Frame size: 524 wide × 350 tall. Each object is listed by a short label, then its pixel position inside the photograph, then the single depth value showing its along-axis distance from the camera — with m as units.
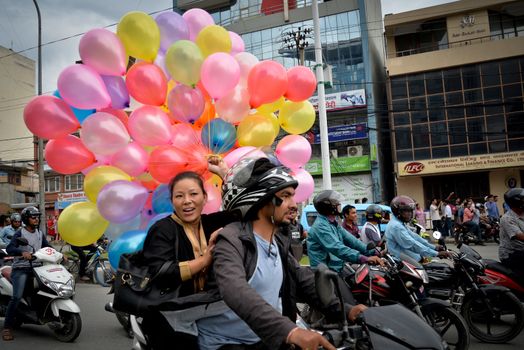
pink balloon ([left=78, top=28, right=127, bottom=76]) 4.04
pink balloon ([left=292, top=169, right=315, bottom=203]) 4.98
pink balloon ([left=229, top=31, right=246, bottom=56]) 5.21
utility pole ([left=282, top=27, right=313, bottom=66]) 19.70
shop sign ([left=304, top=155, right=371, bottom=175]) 27.80
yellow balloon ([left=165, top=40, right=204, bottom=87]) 4.15
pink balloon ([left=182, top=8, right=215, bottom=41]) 4.91
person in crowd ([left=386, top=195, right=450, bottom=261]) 4.98
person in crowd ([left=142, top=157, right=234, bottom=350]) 2.08
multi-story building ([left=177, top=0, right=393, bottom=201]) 28.06
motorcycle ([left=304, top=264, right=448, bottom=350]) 1.60
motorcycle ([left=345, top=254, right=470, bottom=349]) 4.04
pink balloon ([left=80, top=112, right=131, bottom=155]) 4.00
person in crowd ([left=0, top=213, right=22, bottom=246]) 7.52
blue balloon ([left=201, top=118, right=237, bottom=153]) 4.25
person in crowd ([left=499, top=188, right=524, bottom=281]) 5.07
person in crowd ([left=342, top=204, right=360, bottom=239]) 6.27
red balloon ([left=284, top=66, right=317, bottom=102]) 4.85
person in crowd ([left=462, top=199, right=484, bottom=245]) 15.09
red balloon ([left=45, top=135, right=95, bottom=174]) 4.23
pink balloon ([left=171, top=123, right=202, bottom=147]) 4.11
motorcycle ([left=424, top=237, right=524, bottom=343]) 4.74
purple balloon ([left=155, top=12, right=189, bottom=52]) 4.59
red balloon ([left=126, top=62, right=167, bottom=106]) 4.11
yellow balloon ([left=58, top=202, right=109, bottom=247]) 4.06
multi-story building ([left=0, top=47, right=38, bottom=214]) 35.56
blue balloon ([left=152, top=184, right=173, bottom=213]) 3.96
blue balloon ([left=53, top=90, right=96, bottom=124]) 4.36
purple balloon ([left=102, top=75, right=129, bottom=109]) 4.30
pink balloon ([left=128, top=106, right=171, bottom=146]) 4.05
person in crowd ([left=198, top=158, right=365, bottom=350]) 1.84
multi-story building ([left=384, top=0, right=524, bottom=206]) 25.00
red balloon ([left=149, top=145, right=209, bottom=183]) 3.89
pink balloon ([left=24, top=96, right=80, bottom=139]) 4.09
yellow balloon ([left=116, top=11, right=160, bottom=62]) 4.17
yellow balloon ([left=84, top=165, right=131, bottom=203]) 4.05
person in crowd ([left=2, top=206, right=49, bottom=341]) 5.62
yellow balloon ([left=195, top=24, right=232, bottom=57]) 4.52
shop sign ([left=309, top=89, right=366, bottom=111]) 28.66
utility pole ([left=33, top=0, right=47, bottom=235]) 13.16
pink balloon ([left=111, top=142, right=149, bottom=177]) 4.04
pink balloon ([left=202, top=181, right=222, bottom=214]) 3.88
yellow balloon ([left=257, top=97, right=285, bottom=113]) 4.95
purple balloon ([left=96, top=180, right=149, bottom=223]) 3.84
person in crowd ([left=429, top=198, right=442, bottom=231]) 17.11
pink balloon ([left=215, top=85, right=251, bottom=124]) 4.48
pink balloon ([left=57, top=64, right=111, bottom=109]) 4.02
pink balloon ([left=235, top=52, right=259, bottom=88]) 4.84
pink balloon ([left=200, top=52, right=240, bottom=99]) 4.21
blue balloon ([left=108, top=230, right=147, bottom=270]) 3.69
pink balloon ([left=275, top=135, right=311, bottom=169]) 5.00
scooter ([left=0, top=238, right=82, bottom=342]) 5.48
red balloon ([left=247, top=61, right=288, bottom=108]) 4.50
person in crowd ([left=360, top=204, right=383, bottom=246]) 6.17
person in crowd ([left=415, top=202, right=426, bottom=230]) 14.87
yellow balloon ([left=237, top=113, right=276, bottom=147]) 4.52
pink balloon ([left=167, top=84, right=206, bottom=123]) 4.18
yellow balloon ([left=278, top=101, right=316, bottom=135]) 5.16
